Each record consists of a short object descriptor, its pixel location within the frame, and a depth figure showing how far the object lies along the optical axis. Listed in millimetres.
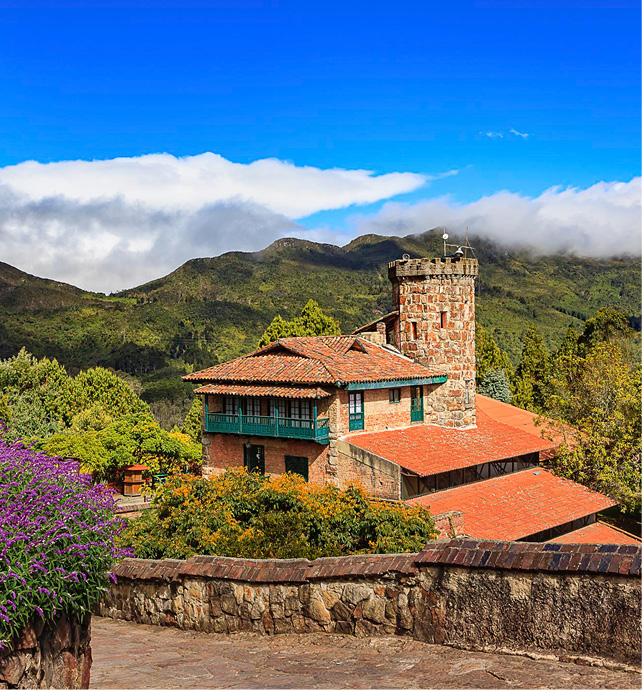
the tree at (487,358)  52281
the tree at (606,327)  53719
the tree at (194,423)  43594
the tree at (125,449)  32625
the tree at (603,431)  27172
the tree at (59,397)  41875
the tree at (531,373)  50094
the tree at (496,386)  48344
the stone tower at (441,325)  28469
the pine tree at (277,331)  40031
